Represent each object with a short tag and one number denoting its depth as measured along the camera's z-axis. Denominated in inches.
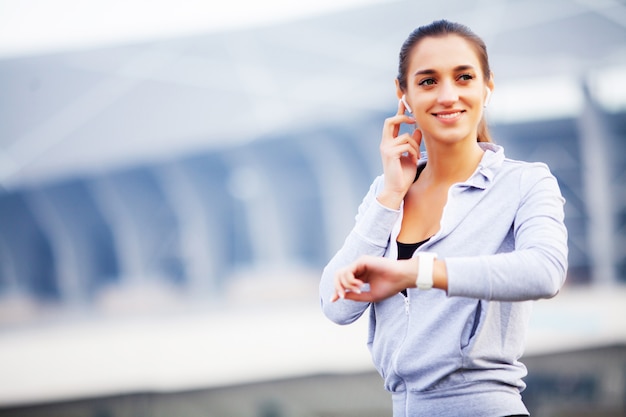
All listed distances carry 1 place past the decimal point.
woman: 143.1
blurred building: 960.6
